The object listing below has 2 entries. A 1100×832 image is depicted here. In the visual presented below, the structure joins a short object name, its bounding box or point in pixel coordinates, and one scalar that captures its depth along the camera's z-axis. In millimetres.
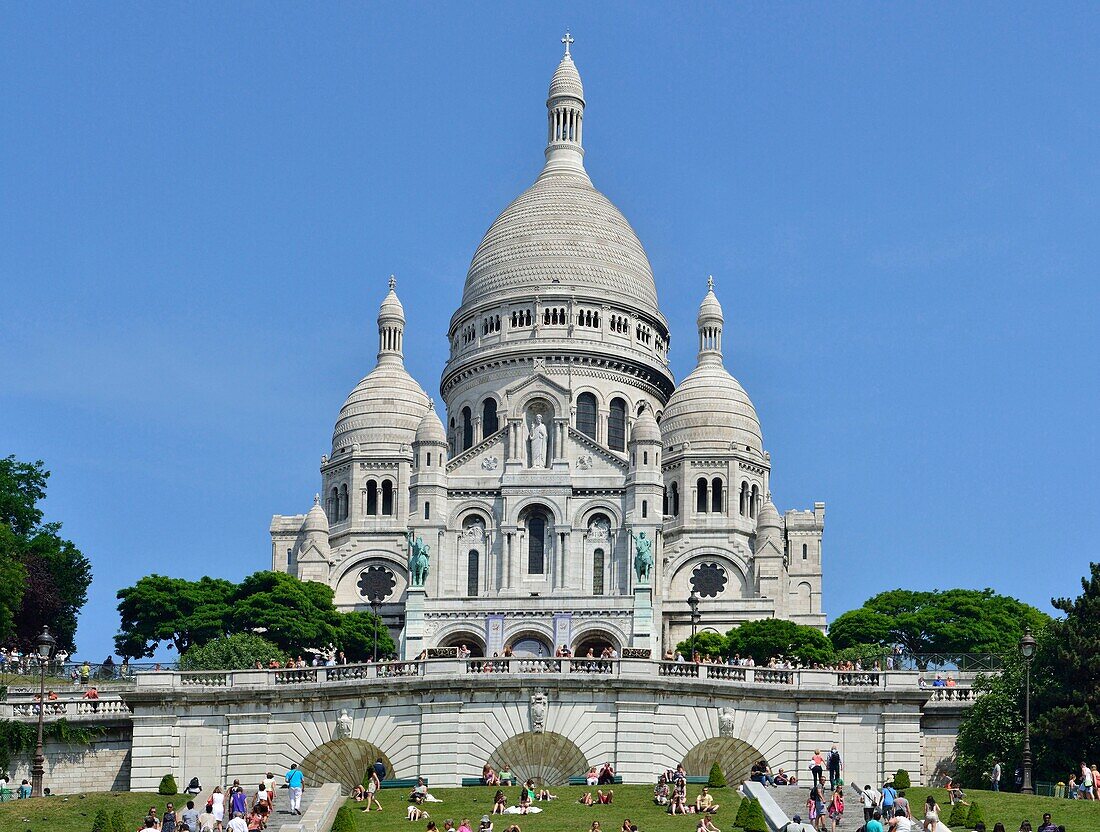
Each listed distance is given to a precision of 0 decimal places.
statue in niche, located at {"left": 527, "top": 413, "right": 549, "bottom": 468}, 120875
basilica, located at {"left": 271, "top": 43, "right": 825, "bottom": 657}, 113938
